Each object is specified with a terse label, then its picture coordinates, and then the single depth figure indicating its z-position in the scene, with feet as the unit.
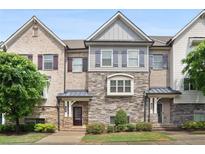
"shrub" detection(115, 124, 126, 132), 49.12
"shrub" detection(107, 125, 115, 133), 48.61
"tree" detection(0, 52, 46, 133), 46.72
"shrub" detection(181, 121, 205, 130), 51.59
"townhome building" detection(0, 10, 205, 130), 54.47
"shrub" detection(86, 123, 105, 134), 46.77
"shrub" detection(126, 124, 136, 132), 49.22
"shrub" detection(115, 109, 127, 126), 50.27
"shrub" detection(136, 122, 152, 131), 49.51
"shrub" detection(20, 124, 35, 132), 51.34
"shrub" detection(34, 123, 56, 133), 50.80
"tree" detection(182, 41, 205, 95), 47.77
